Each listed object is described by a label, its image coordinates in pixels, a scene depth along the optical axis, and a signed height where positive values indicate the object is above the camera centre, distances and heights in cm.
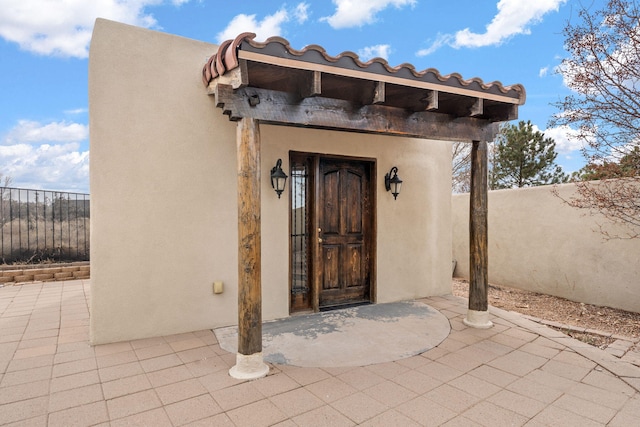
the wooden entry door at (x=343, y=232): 448 -36
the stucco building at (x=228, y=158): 276 +56
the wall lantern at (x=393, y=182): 476 +35
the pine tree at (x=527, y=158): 1086 +160
